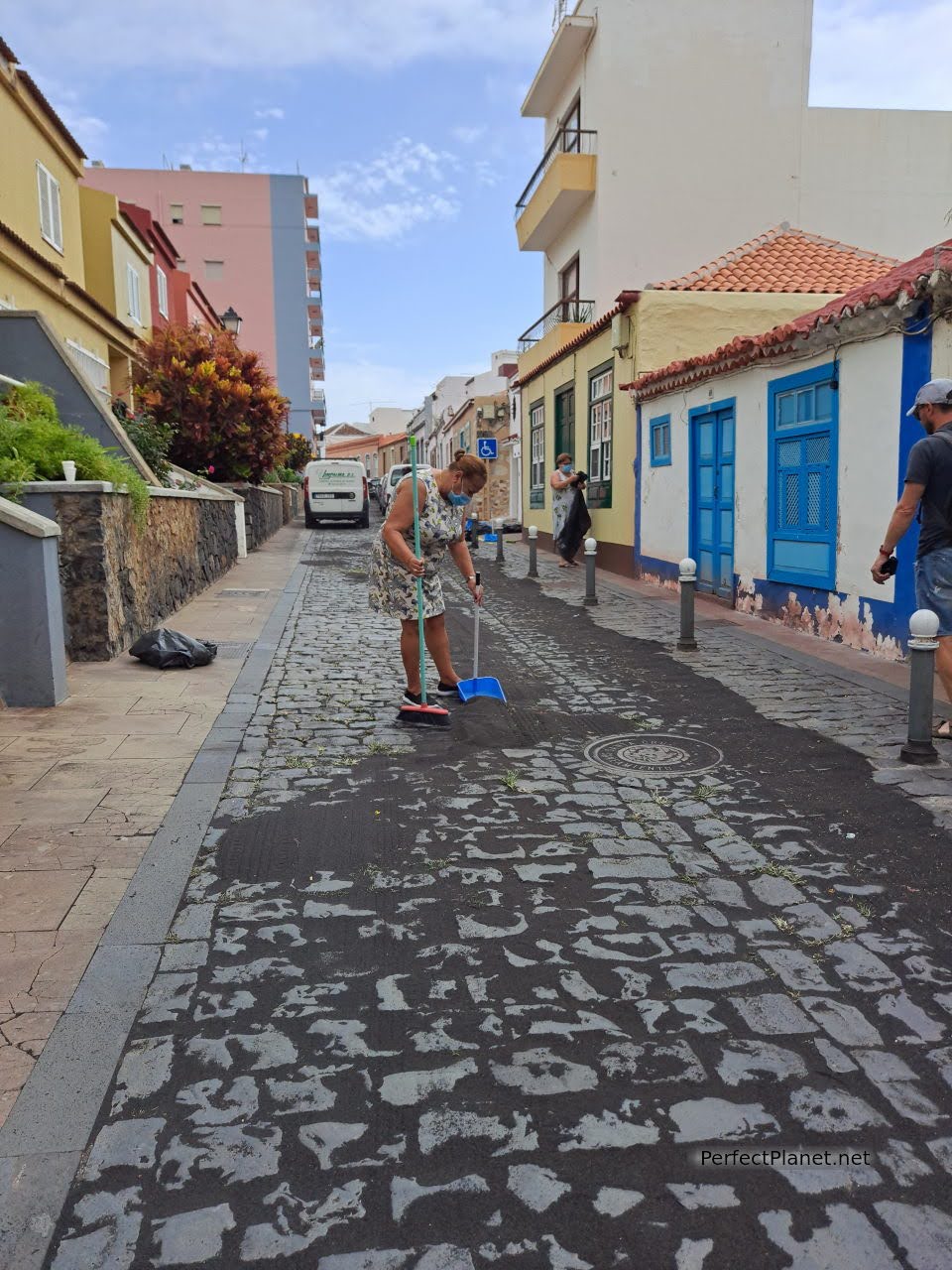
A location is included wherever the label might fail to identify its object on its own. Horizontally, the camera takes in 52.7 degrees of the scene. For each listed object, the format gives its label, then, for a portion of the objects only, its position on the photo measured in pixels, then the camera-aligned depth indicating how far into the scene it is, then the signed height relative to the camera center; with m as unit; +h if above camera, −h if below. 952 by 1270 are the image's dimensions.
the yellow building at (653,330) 14.66 +2.89
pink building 50.03 +14.19
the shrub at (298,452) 35.41 +2.51
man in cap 5.31 -0.02
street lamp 20.95 +4.32
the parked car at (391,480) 32.33 +1.30
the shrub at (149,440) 12.27 +1.01
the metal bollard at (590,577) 12.16 -0.84
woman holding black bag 16.36 +0.01
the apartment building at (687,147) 20.03 +7.79
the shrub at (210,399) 17.30 +2.15
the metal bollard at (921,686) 5.11 -0.95
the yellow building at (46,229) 14.62 +5.03
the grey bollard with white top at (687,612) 8.81 -0.95
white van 28.39 +0.74
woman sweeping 6.07 -0.24
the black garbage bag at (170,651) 7.86 -1.09
